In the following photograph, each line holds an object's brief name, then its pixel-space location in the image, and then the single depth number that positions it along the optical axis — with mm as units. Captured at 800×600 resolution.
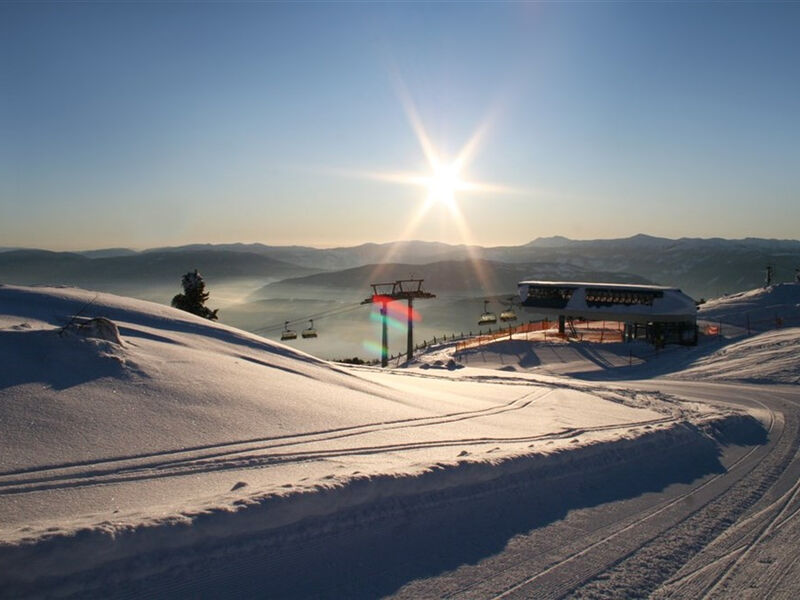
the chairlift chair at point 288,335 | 43250
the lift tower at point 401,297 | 42594
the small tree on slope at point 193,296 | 37594
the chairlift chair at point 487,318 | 52888
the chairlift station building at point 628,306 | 39438
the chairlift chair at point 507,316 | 52156
